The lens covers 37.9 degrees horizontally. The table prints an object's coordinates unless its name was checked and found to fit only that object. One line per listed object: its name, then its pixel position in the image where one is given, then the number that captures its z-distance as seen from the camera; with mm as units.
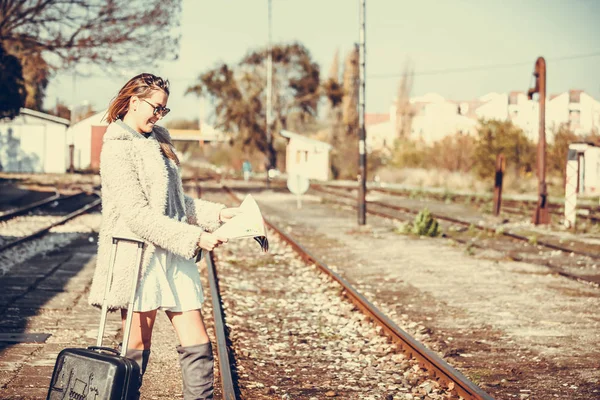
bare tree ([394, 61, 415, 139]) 88125
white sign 26516
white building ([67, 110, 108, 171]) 58828
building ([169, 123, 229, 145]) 69250
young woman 3746
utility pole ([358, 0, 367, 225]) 19875
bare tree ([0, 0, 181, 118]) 31750
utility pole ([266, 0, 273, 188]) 50384
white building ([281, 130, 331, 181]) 65000
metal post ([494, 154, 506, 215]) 25391
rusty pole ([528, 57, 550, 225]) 21516
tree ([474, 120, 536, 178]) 43531
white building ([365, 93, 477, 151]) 56453
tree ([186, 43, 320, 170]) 67062
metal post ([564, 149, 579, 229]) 21025
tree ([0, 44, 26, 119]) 31844
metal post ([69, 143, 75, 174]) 55688
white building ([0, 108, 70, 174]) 58844
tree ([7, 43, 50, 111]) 32469
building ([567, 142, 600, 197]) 38553
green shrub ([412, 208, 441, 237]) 18828
